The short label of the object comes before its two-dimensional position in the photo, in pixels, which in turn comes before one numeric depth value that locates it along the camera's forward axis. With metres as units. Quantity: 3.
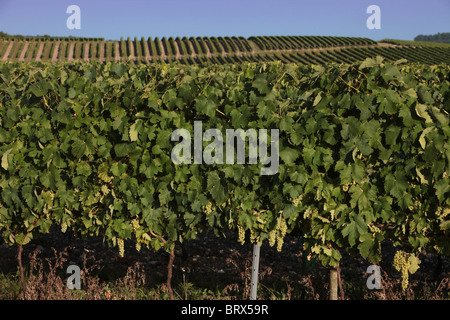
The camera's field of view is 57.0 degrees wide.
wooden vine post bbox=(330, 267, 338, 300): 5.02
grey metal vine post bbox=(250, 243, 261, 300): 4.99
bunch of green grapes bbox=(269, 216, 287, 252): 4.64
